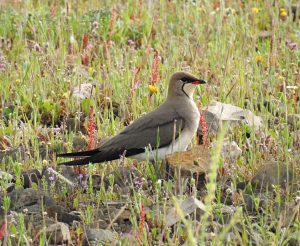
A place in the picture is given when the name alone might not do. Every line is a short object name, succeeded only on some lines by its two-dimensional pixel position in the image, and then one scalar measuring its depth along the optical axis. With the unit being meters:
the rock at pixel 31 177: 12.13
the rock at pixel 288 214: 10.16
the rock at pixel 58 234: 9.97
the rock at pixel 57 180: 11.61
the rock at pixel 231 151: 12.60
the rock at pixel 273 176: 11.40
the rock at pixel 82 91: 15.37
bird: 11.95
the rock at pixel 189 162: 11.84
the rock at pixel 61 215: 10.82
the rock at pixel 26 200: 11.16
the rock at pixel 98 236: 9.95
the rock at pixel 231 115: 13.95
